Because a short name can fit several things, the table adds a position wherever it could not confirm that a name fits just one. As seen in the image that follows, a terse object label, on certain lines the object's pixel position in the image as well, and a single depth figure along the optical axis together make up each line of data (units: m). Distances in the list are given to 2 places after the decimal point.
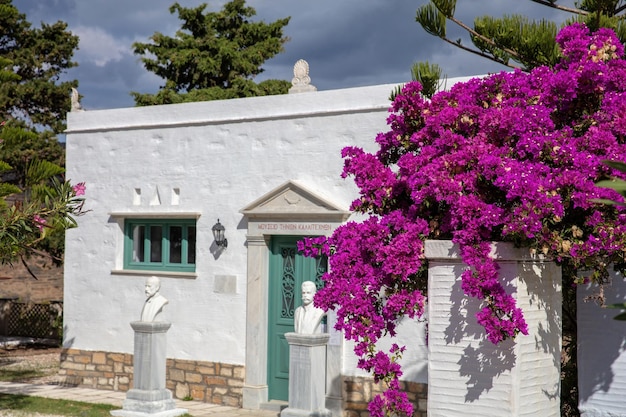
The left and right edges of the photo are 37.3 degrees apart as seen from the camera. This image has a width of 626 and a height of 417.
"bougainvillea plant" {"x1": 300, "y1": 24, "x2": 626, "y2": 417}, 4.69
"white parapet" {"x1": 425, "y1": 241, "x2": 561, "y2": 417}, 4.75
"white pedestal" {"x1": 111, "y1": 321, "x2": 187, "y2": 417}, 11.13
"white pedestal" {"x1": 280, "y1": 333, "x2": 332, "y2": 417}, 9.88
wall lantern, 12.02
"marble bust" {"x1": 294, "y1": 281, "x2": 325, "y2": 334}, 10.04
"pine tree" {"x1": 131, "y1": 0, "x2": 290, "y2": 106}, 24.78
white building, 11.19
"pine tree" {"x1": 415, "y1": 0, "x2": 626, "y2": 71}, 6.99
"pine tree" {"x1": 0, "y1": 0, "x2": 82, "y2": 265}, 19.89
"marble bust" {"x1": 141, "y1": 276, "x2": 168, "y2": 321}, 11.58
